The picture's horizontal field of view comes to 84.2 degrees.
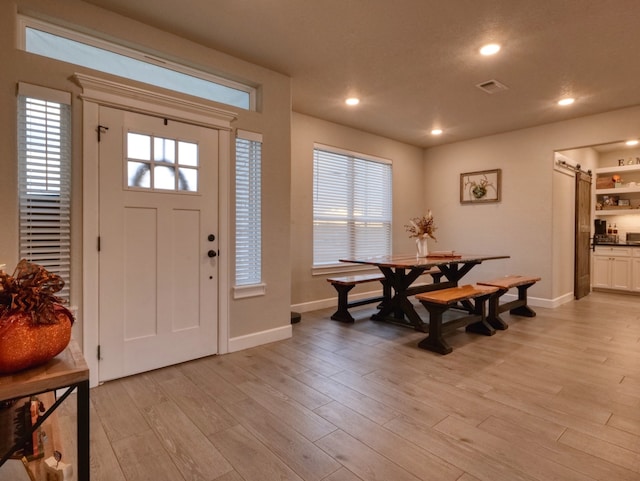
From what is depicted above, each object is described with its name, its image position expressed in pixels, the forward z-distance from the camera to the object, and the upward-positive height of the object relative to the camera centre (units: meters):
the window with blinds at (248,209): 3.23 +0.26
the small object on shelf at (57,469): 1.15 -0.77
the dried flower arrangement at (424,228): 4.53 +0.12
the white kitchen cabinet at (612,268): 6.29 -0.54
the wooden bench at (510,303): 4.05 -0.79
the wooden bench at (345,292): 4.32 -0.69
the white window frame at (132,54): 2.29 +1.39
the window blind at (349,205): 5.02 +0.48
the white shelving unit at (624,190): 6.46 +0.91
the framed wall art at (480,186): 5.61 +0.85
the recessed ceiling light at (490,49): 2.96 +1.61
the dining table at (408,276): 3.78 -0.47
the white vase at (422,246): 4.60 -0.11
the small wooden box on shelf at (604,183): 6.77 +1.08
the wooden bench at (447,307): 3.29 -0.76
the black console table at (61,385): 0.88 -0.38
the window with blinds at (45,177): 2.22 +0.37
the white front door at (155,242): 2.55 -0.05
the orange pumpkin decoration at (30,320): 0.90 -0.23
